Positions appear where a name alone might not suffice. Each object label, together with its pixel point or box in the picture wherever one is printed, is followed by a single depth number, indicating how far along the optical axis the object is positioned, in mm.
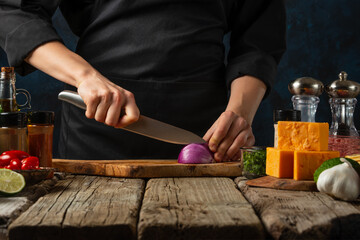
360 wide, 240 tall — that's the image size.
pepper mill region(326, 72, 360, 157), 1391
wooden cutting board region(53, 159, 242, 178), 1260
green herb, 1214
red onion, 1433
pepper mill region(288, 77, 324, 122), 1443
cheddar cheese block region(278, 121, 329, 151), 1140
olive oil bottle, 1443
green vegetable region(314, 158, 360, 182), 1016
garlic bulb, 953
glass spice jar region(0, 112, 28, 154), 1265
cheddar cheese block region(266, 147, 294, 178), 1128
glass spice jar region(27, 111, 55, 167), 1298
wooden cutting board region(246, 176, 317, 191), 1069
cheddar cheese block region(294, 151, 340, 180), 1108
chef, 1690
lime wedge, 965
